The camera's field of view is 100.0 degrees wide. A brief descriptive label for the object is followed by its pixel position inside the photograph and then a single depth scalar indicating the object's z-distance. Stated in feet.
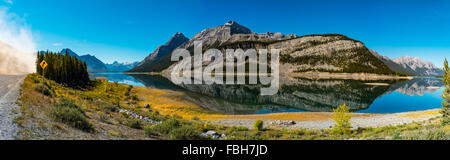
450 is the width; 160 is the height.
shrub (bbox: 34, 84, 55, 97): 71.97
